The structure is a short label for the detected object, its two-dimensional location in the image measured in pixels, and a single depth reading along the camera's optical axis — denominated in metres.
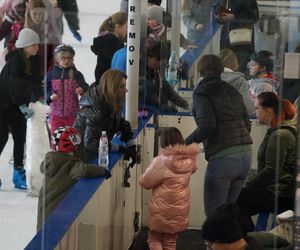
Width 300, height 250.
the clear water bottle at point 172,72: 11.56
